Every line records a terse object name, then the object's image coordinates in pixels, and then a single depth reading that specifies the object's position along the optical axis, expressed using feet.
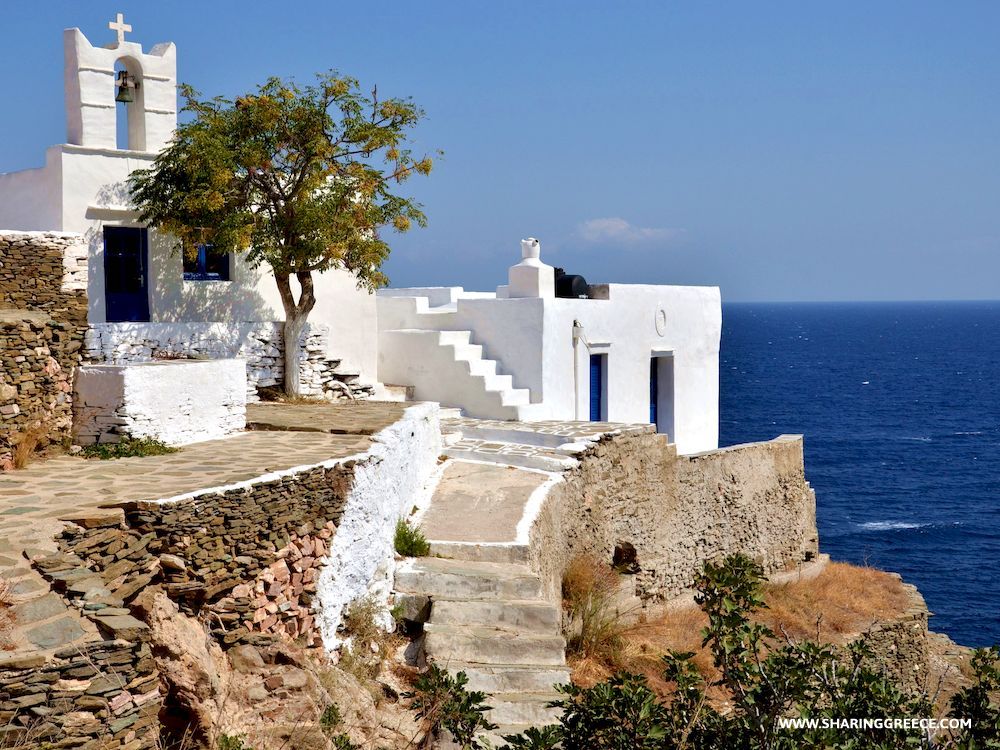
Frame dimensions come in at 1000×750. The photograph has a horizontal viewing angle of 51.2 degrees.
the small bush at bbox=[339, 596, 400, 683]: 30.63
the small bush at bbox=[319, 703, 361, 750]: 25.01
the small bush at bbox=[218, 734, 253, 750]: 23.24
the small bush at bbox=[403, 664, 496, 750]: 21.62
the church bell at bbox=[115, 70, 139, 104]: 47.88
